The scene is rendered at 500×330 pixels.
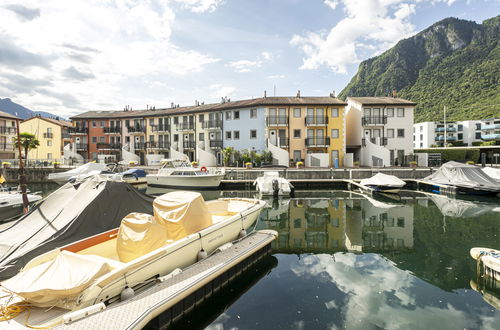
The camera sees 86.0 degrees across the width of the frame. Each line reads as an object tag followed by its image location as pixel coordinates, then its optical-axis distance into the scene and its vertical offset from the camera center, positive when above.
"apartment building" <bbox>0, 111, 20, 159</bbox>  49.56 +5.12
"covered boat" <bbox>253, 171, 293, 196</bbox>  23.67 -2.48
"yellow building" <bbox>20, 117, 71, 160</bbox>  53.66 +4.93
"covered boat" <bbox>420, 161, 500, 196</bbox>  22.19 -2.05
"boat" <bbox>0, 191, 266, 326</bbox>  4.95 -2.25
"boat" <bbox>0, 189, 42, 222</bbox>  15.31 -2.54
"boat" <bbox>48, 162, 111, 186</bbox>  31.96 -1.42
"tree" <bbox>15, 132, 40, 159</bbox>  40.59 +3.17
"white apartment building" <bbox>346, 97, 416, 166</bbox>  39.88 +4.77
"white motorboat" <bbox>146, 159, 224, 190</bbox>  27.14 -1.86
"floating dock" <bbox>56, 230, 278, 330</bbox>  4.70 -2.88
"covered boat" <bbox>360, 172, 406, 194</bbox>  23.44 -2.29
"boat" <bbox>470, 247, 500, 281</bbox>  7.36 -2.95
